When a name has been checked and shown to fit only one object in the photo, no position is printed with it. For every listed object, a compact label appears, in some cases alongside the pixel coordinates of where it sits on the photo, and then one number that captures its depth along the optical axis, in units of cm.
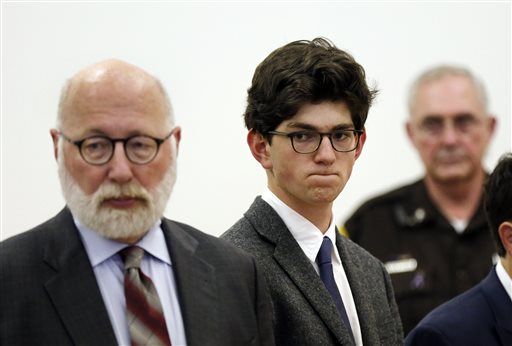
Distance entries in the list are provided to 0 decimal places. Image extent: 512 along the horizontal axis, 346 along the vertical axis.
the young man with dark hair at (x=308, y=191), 561
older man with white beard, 486
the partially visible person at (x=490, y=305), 623
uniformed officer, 923
